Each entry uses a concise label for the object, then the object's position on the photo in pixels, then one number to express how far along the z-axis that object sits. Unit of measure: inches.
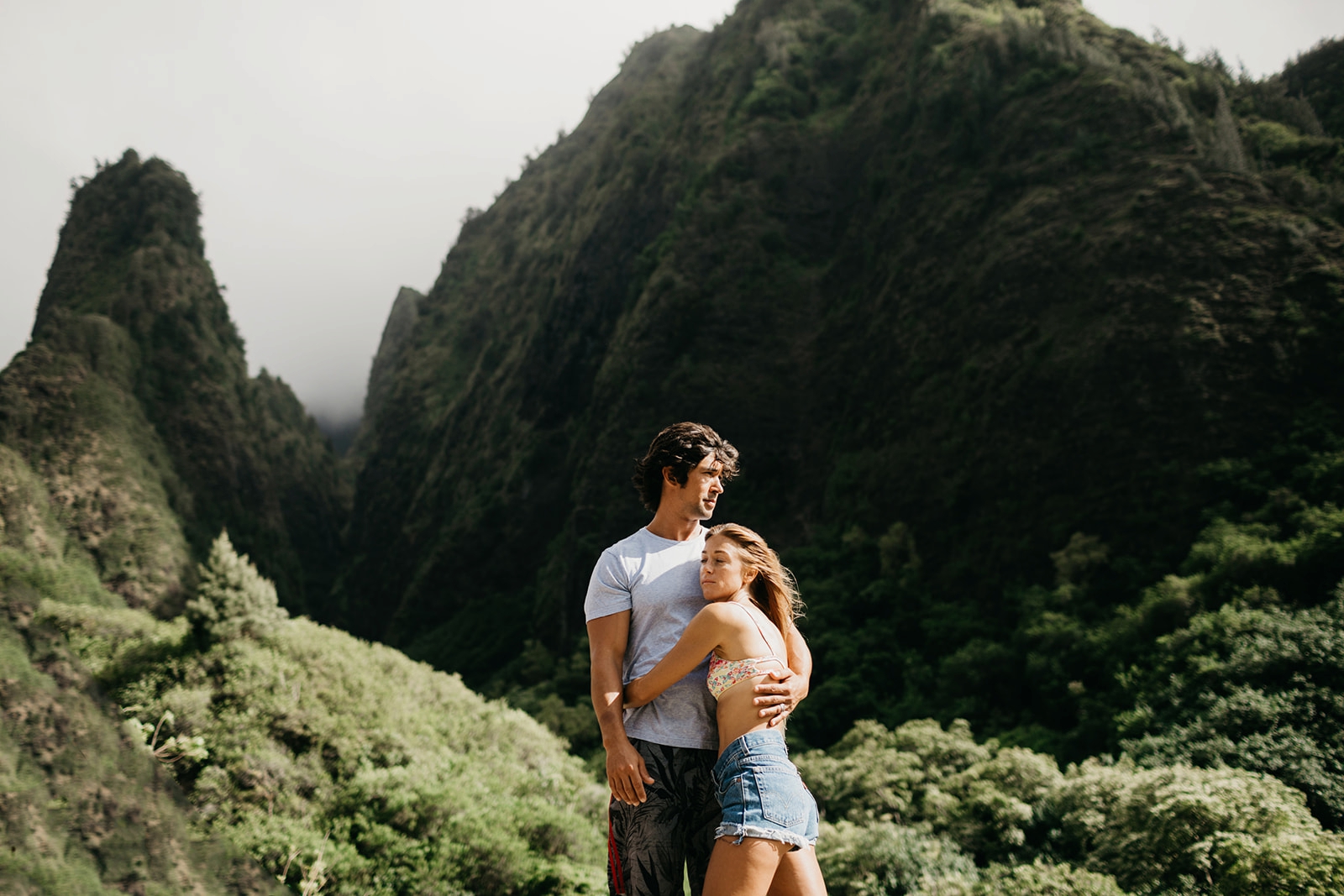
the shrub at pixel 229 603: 565.9
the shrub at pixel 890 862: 387.2
